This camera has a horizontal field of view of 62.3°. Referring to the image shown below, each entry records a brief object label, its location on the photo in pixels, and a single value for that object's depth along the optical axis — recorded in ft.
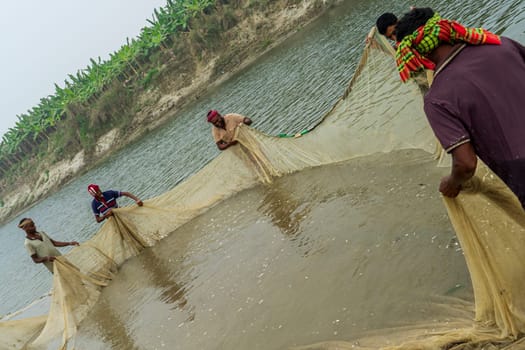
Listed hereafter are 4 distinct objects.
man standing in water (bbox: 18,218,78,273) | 24.48
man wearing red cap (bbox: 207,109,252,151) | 24.59
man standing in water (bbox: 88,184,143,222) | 26.58
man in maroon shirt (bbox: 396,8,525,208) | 6.94
